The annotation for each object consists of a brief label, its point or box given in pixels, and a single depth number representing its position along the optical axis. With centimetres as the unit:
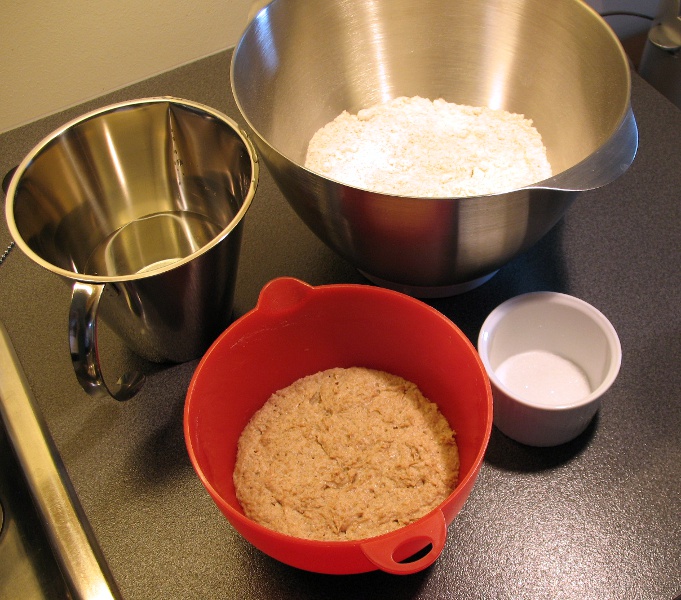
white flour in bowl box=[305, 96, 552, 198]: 71
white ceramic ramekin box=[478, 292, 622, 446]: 57
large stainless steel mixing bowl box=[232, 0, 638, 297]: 56
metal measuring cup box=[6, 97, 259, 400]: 60
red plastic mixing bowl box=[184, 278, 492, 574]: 48
